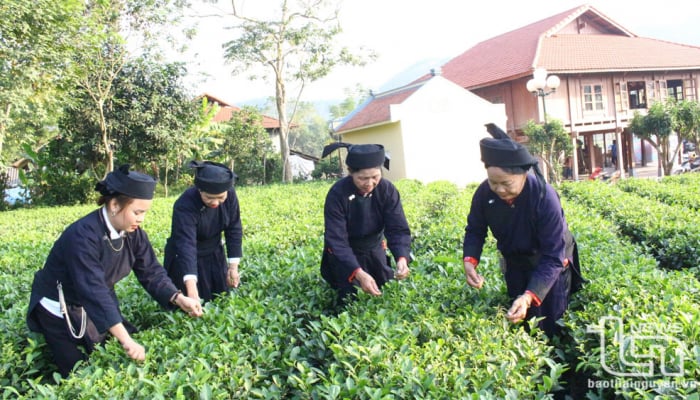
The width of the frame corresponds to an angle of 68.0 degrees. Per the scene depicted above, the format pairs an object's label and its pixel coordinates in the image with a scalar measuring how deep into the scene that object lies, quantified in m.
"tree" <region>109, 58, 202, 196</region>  17.09
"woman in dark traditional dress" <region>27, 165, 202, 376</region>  2.84
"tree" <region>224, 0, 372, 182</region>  20.03
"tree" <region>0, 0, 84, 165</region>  11.34
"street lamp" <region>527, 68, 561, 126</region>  14.69
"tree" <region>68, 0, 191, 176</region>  14.39
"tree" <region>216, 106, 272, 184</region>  22.03
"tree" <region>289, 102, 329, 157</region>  60.90
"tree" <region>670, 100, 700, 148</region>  16.89
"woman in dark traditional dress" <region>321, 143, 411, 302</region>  3.53
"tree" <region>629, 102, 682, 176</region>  17.31
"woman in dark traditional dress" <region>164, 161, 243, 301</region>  3.68
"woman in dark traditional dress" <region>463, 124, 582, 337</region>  2.84
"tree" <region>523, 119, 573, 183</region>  16.16
